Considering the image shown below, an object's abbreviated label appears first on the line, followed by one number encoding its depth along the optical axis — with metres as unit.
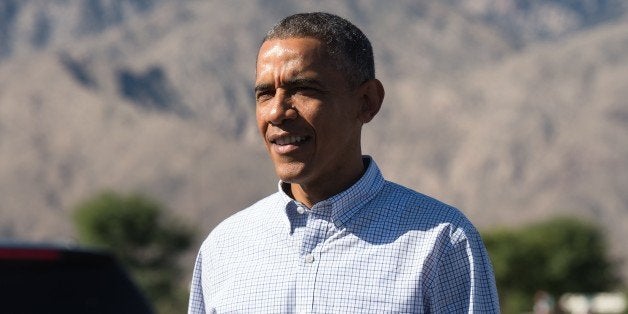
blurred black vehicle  6.87
